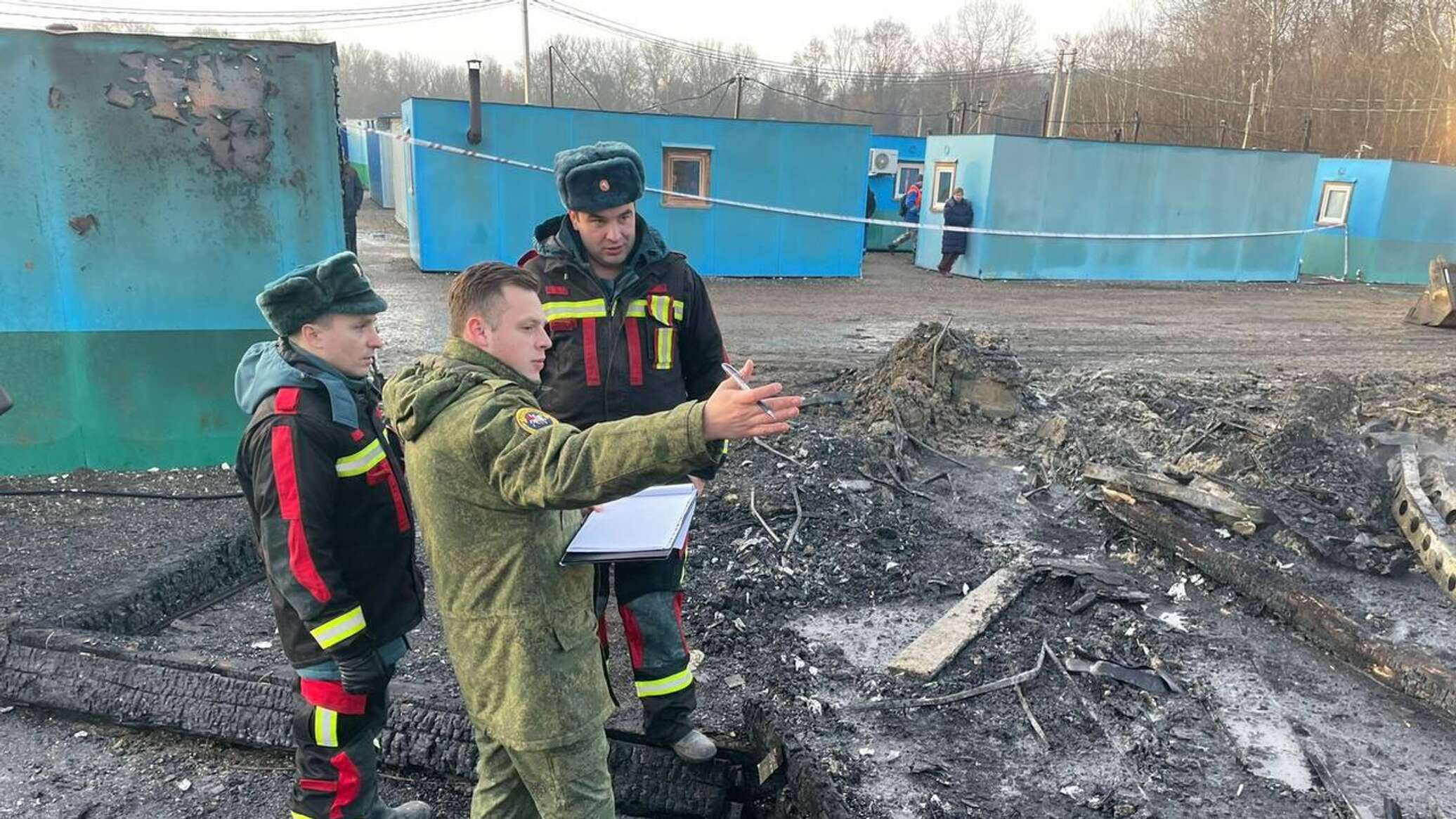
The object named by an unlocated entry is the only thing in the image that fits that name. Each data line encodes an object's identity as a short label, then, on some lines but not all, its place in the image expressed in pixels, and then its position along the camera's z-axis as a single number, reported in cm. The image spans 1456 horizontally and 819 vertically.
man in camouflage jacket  178
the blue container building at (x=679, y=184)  1388
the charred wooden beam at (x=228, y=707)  287
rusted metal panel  505
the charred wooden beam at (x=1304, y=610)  377
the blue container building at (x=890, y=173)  2023
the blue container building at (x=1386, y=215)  1820
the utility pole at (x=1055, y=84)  2655
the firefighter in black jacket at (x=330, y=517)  227
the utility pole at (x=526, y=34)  2885
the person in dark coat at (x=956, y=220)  1627
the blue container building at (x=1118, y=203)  1608
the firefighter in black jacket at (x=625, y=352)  286
